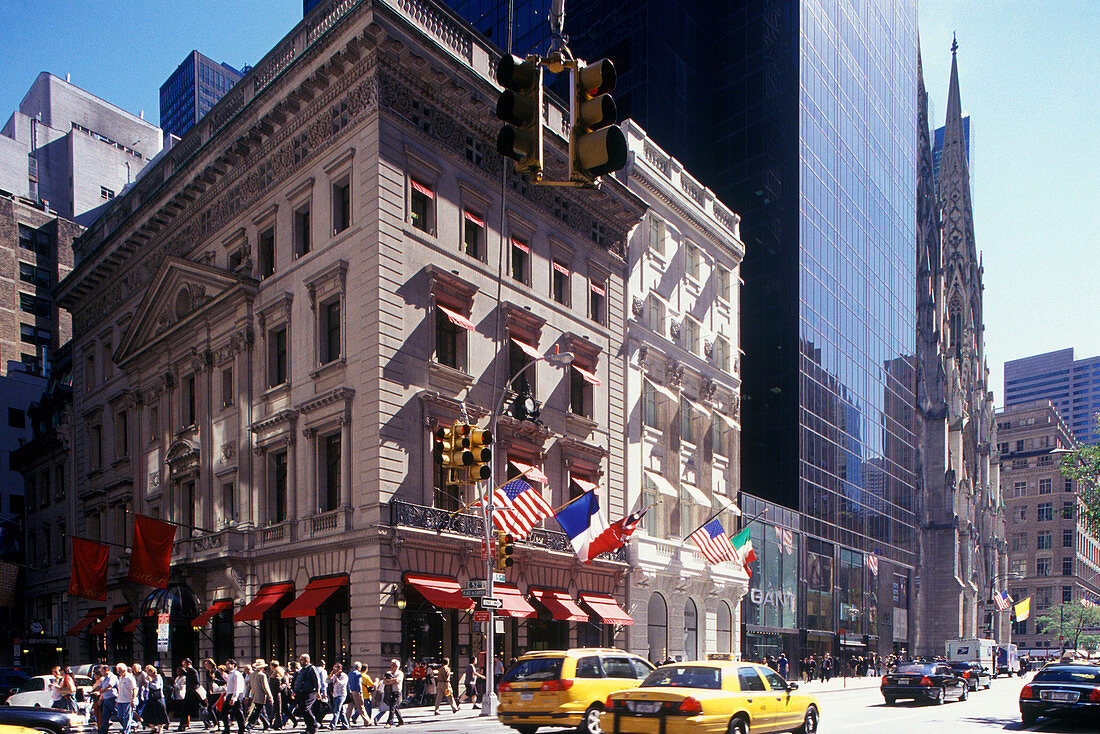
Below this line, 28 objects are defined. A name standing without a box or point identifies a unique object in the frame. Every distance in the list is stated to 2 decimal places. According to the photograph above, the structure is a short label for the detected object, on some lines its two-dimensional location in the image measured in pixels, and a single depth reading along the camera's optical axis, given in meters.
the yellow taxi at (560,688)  19.19
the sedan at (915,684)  31.33
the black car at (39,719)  17.25
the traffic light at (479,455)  21.94
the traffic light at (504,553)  27.02
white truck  53.49
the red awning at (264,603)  32.41
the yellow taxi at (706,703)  15.23
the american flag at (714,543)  38.03
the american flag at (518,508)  29.16
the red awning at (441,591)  30.20
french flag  32.19
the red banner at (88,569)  39.69
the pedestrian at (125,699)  23.39
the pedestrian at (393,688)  24.39
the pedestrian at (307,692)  21.97
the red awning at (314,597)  30.33
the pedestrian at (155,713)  22.94
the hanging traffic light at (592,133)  8.07
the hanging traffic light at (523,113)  8.25
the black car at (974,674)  42.72
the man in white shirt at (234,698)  22.62
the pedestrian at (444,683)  30.03
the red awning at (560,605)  35.47
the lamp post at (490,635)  26.94
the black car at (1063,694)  21.52
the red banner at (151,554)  34.72
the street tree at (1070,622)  125.11
